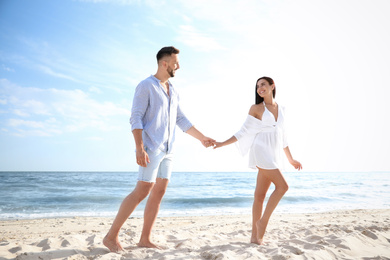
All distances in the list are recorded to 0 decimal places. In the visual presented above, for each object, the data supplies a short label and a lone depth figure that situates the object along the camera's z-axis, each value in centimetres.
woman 354
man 308
